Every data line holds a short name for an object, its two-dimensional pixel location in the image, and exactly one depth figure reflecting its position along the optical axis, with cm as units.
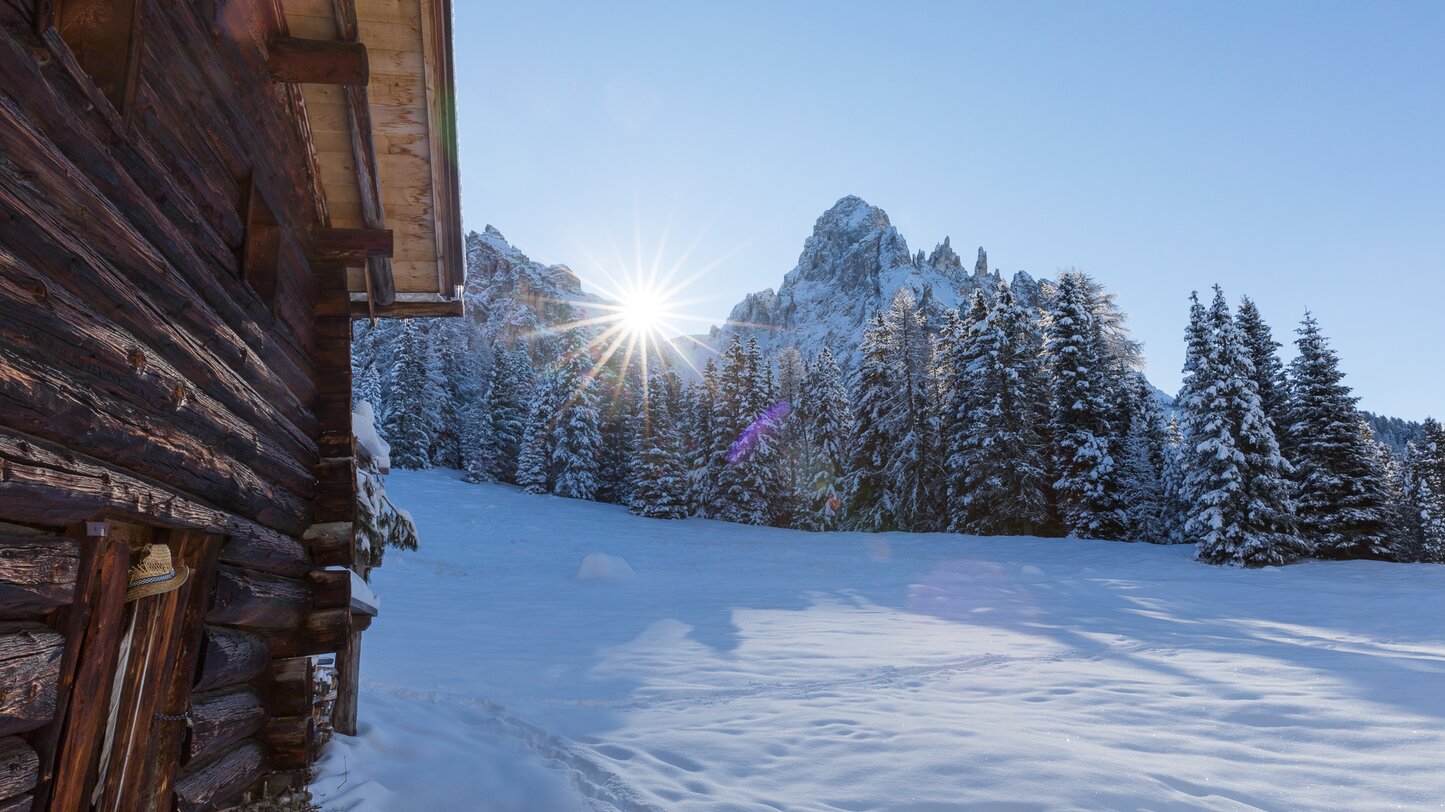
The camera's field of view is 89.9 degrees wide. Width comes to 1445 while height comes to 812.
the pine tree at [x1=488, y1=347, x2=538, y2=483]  5012
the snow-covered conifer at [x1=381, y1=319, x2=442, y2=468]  4750
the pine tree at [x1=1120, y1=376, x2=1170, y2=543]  2909
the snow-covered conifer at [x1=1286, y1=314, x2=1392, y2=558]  2312
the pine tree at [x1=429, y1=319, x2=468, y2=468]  5169
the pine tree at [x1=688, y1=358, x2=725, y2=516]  3859
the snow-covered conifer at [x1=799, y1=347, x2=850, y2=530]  3838
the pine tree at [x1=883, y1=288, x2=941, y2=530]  3434
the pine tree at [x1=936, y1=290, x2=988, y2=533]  3097
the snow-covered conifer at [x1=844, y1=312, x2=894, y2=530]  3644
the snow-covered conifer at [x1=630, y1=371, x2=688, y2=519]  3831
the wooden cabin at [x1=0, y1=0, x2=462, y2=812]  211
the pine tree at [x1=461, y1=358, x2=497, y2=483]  4691
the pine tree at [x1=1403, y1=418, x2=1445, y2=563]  3506
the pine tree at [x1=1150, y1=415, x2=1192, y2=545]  2838
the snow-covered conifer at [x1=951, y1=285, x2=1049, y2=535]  2938
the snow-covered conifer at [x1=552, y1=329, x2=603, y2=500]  4334
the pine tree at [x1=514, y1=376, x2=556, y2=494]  4409
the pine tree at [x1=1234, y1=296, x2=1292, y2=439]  2617
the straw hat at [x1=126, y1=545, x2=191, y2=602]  274
